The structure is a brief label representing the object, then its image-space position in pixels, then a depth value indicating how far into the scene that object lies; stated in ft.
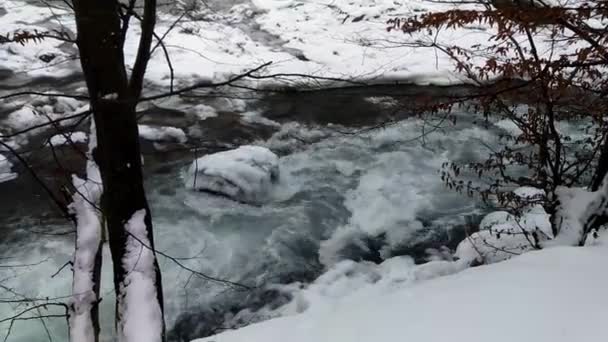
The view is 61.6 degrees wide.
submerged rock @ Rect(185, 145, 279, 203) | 21.54
